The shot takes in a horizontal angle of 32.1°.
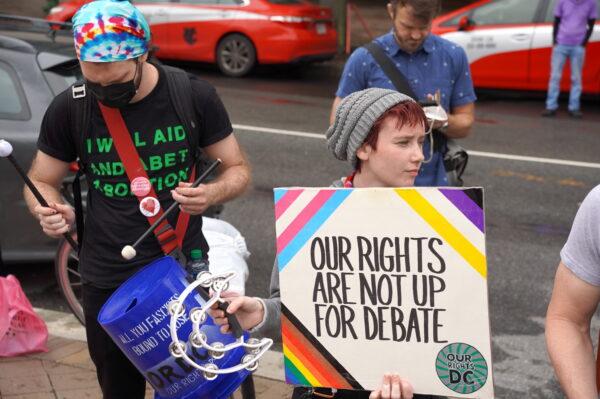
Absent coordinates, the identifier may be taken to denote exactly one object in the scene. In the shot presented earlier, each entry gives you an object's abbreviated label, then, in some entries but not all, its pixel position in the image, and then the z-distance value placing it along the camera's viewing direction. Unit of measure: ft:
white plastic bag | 17.48
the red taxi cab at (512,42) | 45.03
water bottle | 12.19
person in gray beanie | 9.97
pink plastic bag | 16.84
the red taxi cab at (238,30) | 50.70
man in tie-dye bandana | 11.36
